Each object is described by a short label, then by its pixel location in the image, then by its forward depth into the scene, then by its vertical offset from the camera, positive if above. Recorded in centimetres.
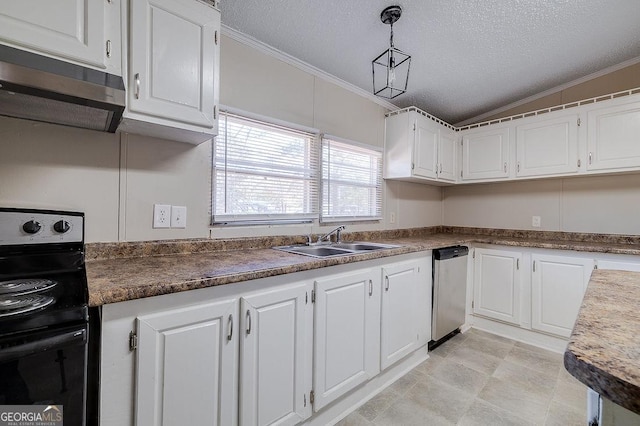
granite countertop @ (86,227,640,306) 99 -24
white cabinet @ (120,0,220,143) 123 +67
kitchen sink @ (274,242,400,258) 202 -25
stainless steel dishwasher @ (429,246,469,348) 241 -67
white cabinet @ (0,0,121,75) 96 +66
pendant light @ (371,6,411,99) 176 +123
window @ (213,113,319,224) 184 +29
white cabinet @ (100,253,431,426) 97 -59
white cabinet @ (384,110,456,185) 279 +69
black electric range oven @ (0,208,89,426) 68 -33
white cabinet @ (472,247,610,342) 241 -65
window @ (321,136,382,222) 245 +31
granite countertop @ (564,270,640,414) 42 -24
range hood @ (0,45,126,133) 88 +41
